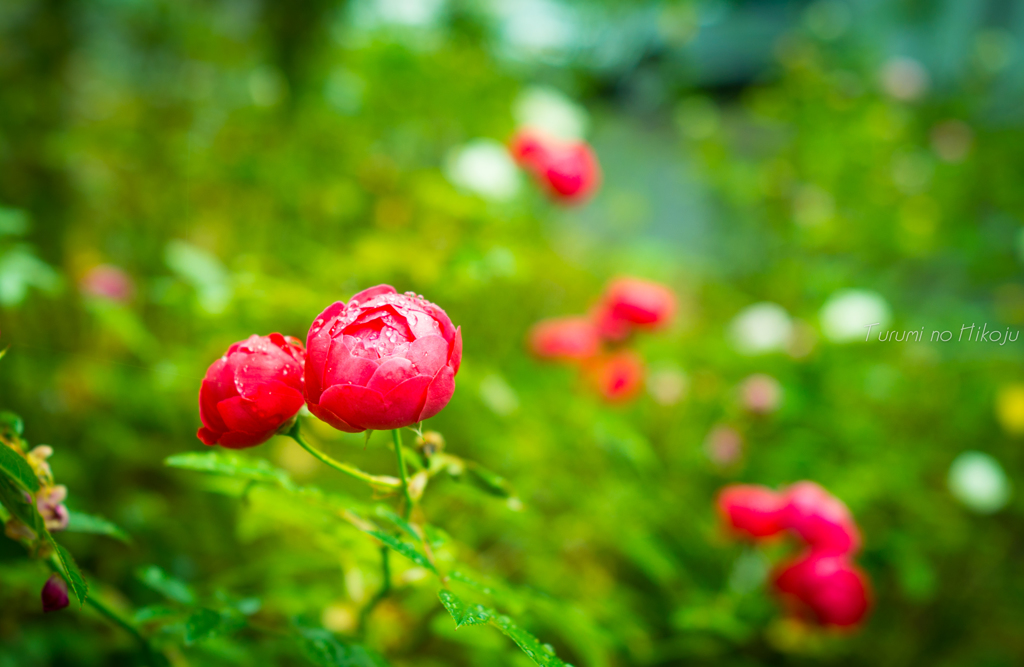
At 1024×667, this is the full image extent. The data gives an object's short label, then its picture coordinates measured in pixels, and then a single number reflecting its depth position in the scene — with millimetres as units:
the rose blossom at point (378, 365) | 321
